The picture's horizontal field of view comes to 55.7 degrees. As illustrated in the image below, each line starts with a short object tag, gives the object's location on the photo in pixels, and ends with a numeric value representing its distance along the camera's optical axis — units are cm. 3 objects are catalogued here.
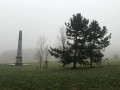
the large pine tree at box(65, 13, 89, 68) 1909
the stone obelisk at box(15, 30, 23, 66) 2850
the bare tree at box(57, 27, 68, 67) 2881
